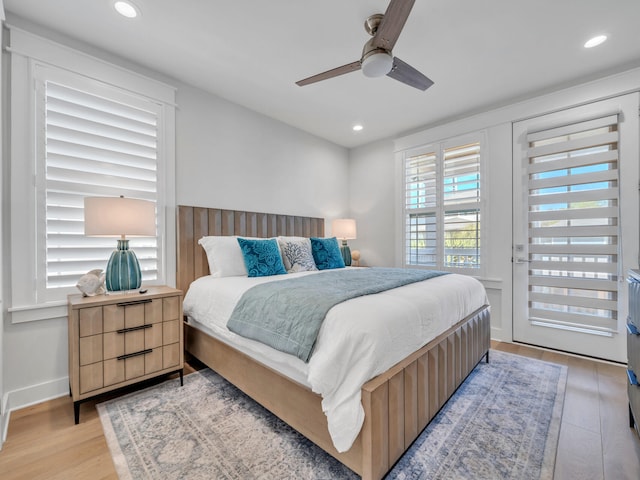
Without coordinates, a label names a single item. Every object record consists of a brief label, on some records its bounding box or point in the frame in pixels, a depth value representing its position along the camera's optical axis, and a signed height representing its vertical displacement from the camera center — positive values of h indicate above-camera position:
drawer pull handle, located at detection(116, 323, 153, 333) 1.96 -0.65
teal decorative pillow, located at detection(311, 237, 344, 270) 3.24 -0.19
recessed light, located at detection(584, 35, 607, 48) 2.23 +1.58
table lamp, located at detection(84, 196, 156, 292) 1.99 +0.08
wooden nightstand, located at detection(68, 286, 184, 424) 1.81 -0.72
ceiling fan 1.49 +1.18
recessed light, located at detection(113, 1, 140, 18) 1.91 +1.58
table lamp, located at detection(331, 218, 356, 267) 4.26 +0.11
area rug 1.39 -1.15
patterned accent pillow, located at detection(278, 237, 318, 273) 2.96 -0.20
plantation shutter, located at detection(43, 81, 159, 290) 2.14 +0.59
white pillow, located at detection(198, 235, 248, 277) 2.64 -0.18
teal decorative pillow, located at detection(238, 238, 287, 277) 2.61 -0.19
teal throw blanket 1.41 -0.39
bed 1.25 -0.87
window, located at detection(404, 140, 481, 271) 3.49 +0.41
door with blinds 2.58 +0.11
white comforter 1.24 -0.53
